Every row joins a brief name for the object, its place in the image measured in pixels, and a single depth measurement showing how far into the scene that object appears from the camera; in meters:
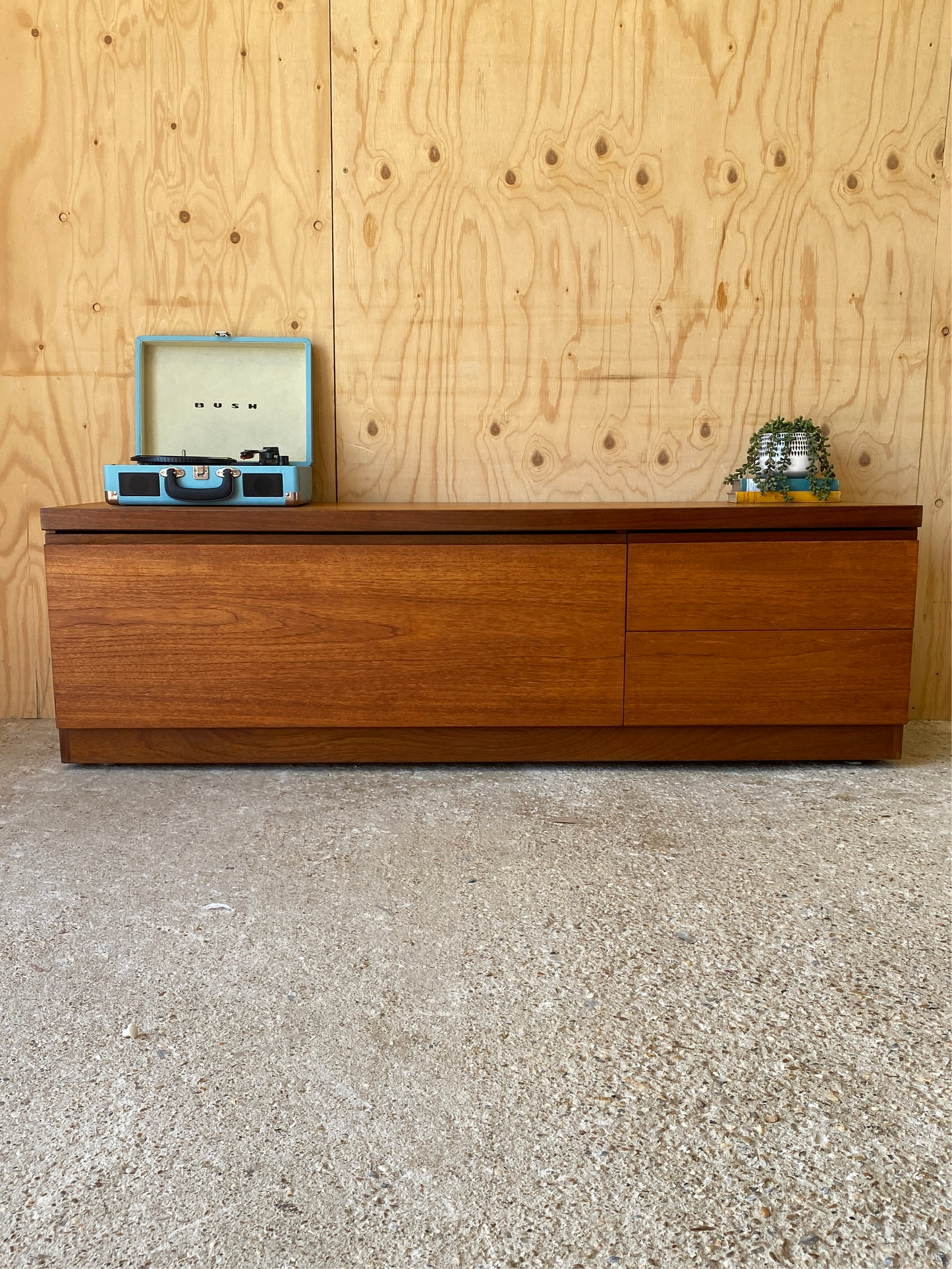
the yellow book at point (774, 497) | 2.27
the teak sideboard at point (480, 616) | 2.02
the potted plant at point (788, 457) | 2.28
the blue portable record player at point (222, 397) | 2.42
